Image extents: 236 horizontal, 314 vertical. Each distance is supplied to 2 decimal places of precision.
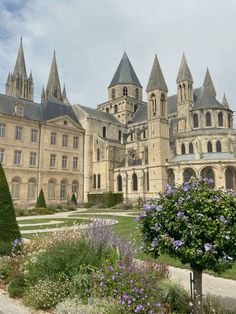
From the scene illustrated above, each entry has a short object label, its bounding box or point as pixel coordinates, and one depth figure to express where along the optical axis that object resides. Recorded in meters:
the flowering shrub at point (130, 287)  4.18
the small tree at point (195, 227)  4.04
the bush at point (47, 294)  4.90
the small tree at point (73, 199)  37.02
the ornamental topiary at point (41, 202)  30.69
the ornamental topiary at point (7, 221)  8.32
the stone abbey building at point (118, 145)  34.75
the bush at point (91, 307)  4.16
